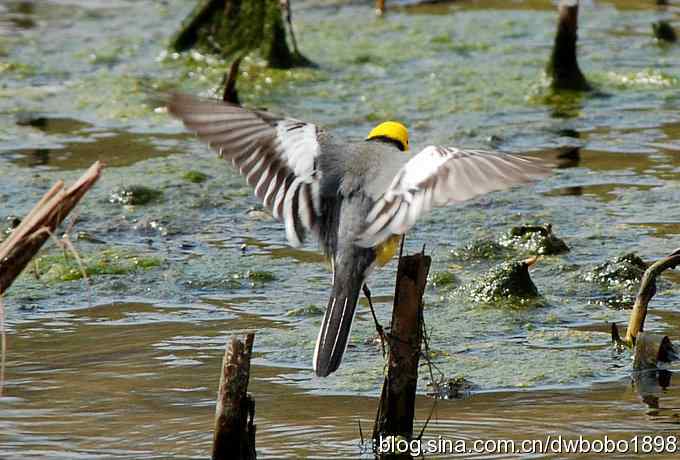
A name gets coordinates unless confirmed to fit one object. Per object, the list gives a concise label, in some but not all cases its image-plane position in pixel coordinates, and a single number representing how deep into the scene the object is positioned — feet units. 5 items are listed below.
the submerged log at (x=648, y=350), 41.06
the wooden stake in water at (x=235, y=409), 31.89
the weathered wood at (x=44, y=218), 29.07
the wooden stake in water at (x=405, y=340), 33.47
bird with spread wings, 34.76
